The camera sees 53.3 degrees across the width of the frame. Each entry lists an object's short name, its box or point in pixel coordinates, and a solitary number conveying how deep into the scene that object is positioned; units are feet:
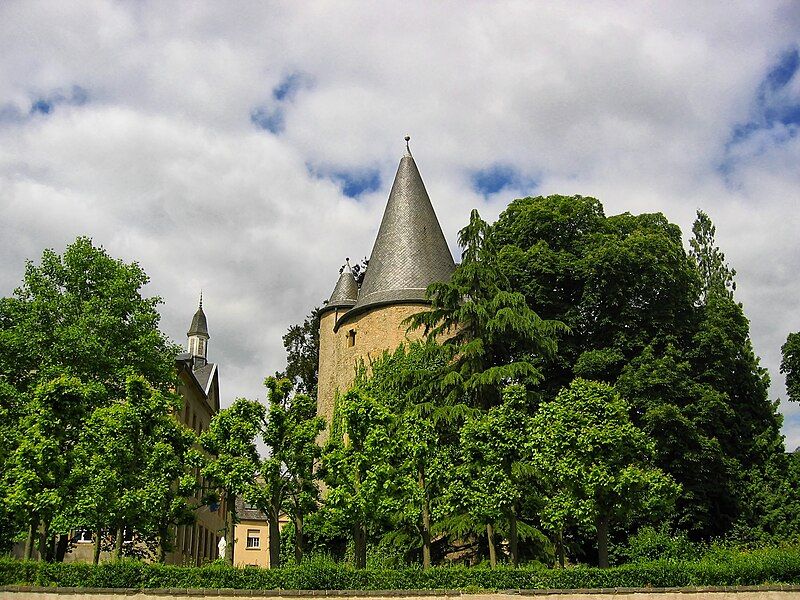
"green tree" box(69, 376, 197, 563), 61.31
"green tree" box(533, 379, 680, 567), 60.44
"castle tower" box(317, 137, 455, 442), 105.09
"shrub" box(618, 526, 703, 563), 76.33
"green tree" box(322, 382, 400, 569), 60.23
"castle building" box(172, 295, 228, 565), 108.78
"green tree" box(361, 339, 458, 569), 62.13
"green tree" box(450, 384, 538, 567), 61.62
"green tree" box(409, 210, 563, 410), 77.30
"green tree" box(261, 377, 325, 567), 62.34
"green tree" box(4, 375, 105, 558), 60.39
